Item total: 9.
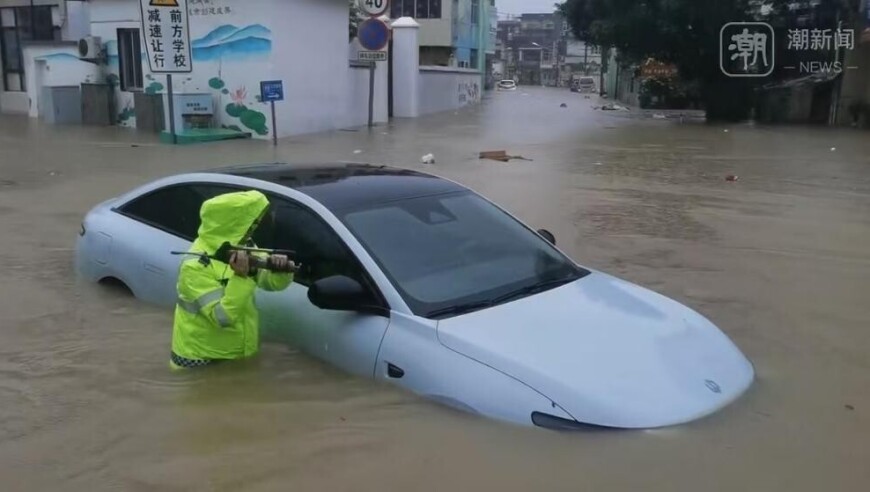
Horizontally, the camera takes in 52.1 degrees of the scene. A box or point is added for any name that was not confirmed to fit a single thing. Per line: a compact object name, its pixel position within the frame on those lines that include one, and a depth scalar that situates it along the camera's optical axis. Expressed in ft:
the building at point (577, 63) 342.64
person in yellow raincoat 13.85
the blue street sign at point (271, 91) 55.36
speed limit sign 57.31
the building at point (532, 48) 363.15
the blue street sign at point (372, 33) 63.41
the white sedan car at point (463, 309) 11.63
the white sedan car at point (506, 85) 252.60
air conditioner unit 69.77
